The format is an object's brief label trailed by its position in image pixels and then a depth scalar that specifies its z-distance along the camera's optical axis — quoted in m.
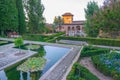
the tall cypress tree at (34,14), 20.87
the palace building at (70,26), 26.55
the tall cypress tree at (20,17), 20.32
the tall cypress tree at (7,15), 17.33
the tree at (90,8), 18.15
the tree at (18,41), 10.10
